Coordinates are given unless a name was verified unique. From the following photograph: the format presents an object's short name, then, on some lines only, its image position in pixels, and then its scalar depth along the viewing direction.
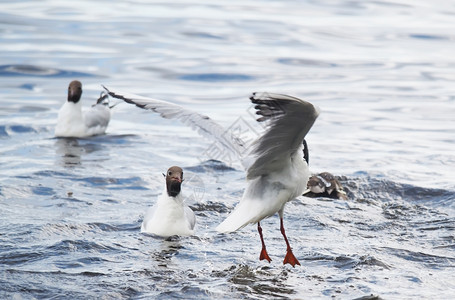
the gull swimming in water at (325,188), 20.12
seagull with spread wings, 12.01
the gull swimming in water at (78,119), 26.70
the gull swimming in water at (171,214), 16.84
